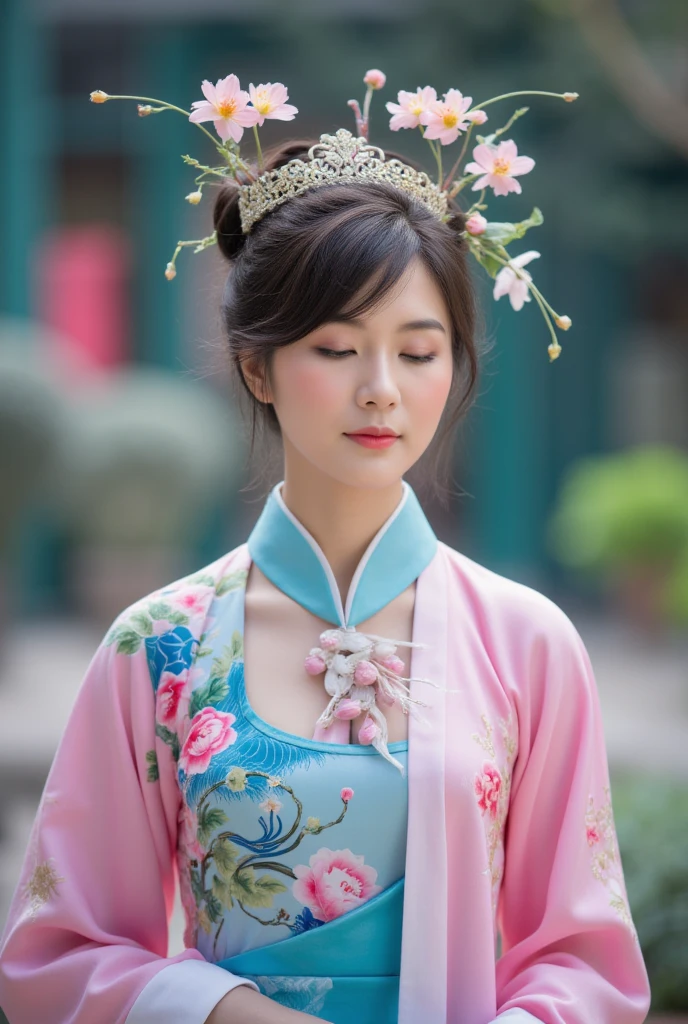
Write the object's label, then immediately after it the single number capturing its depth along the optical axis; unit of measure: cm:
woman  317
